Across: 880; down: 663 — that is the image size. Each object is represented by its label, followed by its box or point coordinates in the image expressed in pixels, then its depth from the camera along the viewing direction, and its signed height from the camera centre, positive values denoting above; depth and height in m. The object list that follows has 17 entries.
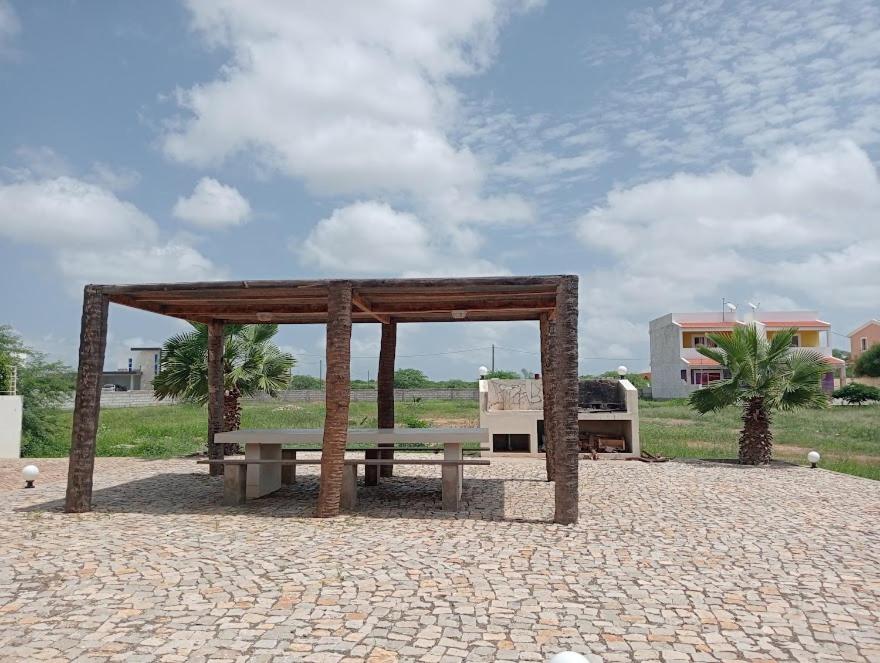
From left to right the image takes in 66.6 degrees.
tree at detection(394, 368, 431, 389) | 72.44 +2.70
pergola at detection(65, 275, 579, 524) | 8.05 +1.31
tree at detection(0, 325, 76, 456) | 19.28 +0.29
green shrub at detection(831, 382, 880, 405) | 40.66 +0.81
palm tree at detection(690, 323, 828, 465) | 14.27 +0.52
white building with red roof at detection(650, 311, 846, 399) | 43.94 +4.44
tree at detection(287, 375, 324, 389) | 72.00 +2.19
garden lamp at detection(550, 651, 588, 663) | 2.79 -1.06
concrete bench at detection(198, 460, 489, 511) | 8.91 -0.98
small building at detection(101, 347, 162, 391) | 61.82 +2.50
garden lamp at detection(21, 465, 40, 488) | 10.91 -1.20
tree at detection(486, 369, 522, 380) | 55.06 +2.53
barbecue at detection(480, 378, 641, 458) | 16.02 -0.26
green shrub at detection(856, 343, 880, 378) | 53.22 +3.57
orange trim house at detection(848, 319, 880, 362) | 62.88 +6.68
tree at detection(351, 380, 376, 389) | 60.81 +1.71
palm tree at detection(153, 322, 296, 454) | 15.78 +0.81
